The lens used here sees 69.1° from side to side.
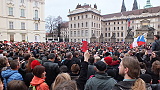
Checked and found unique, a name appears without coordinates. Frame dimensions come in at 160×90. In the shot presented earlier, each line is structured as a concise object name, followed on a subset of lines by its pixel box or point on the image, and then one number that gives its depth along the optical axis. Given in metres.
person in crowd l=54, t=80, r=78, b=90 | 1.56
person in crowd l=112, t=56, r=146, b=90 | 1.83
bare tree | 65.75
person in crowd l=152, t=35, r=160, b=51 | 6.62
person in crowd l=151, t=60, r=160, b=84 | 3.57
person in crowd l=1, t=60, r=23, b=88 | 3.32
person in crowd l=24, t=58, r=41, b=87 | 3.47
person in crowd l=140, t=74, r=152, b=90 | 3.12
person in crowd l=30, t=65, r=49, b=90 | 2.74
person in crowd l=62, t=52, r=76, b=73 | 5.25
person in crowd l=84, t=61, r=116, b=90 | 2.58
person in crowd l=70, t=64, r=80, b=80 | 4.03
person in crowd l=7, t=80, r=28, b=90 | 2.24
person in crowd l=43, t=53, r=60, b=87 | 4.21
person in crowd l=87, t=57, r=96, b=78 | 4.49
